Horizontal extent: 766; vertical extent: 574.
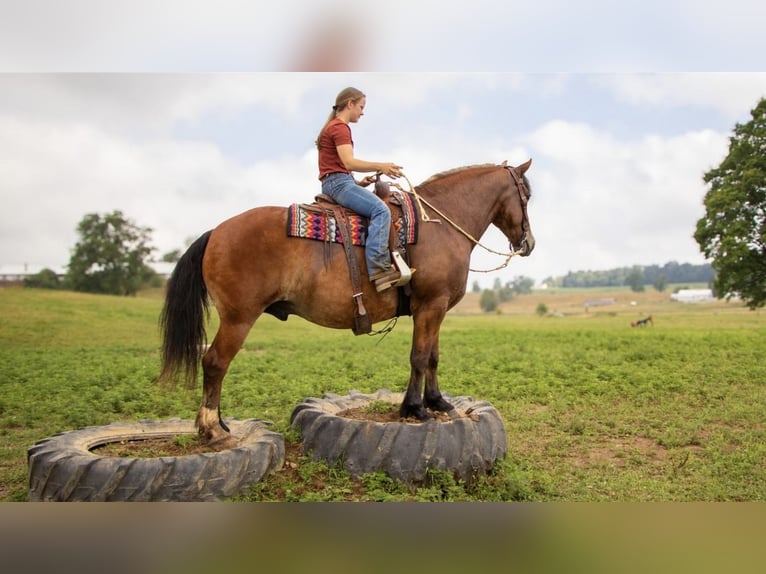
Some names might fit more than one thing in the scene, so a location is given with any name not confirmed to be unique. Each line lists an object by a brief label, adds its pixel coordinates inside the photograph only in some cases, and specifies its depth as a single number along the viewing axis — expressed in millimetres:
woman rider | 4527
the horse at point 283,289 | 4500
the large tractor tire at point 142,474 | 4180
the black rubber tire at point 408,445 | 4562
